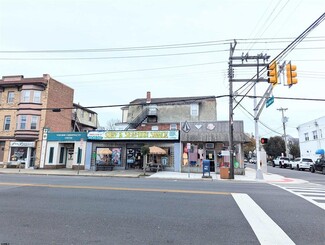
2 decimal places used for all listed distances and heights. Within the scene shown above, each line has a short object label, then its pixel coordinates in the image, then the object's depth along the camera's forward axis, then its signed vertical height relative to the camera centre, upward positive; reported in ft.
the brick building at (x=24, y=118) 91.97 +15.00
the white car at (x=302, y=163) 111.96 -0.70
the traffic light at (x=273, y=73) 39.40 +14.44
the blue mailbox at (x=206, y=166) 65.05 -1.57
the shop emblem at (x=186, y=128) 77.16 +10.57
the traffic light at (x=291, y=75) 35.83 +12.83
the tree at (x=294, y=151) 194.70 +8.47
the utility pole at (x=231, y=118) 63.68 +11.44
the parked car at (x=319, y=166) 90.84 -1.58
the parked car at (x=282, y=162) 136.91 -0.37
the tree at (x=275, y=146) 205.21 +12.76
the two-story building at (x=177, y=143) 81.76 +5.73
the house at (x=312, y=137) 124.57 +13.90
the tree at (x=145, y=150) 75.61 +2.86
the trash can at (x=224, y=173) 64.38 -3.33
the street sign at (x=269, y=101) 54.42 +13.72
